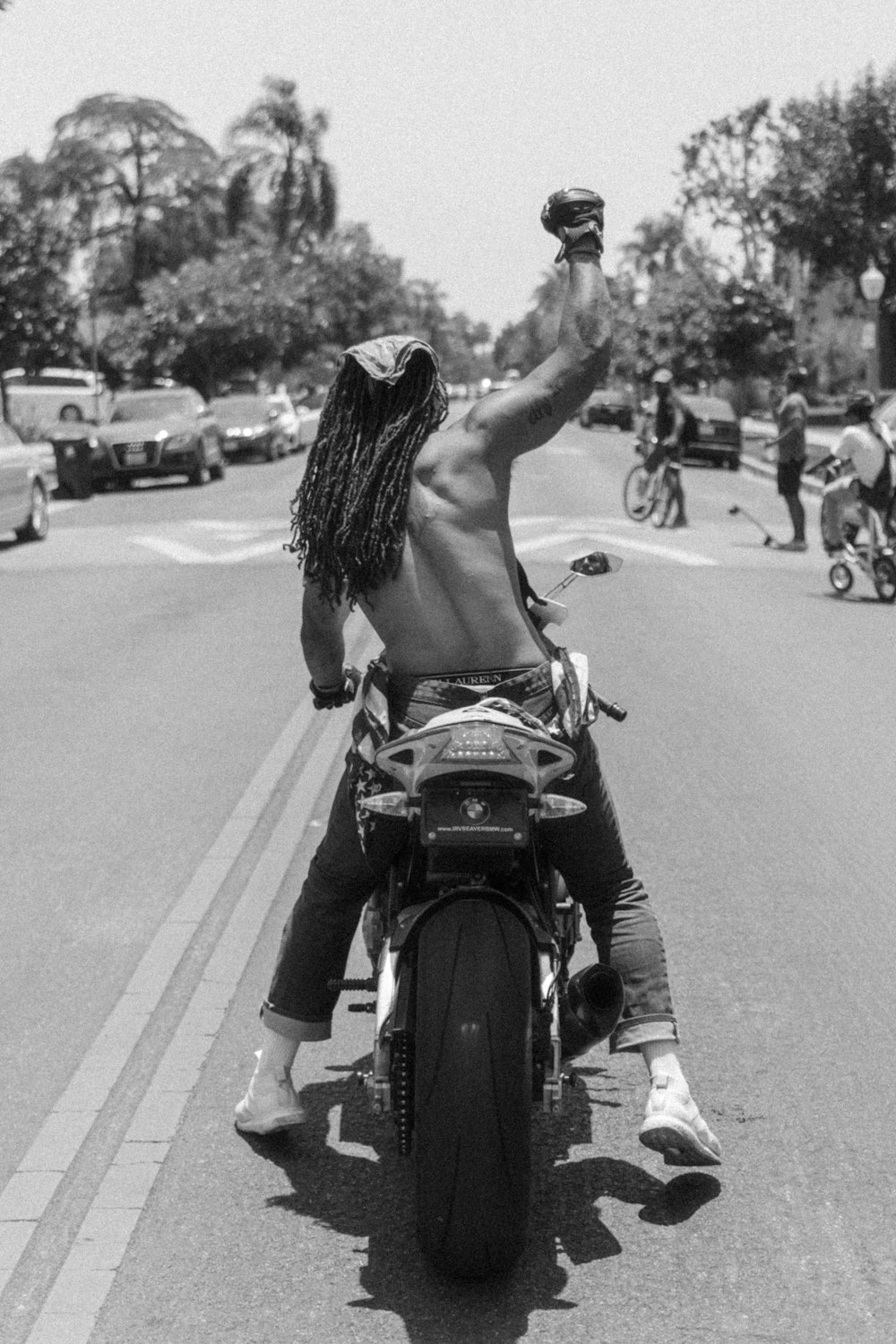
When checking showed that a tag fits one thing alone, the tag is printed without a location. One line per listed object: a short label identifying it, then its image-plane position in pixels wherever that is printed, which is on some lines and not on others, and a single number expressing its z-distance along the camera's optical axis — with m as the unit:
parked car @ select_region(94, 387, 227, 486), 32.75
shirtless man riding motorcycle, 4.19
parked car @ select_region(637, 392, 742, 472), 41.41
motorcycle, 3.75
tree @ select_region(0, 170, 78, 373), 38.53
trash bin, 31.08
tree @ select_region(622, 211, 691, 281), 93.81
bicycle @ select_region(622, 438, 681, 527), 23.78
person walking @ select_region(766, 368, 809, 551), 21.00
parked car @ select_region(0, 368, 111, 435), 59.41
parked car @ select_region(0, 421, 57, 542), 21.23
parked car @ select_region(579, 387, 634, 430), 64.38
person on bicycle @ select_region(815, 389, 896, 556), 16.11
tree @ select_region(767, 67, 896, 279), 49.06
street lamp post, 33.31
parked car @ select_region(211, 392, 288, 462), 41.59
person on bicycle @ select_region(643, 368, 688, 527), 23.62
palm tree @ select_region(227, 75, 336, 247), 77.69
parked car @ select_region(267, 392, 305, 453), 44.84
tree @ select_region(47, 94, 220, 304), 76.81
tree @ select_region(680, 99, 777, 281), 55.44
